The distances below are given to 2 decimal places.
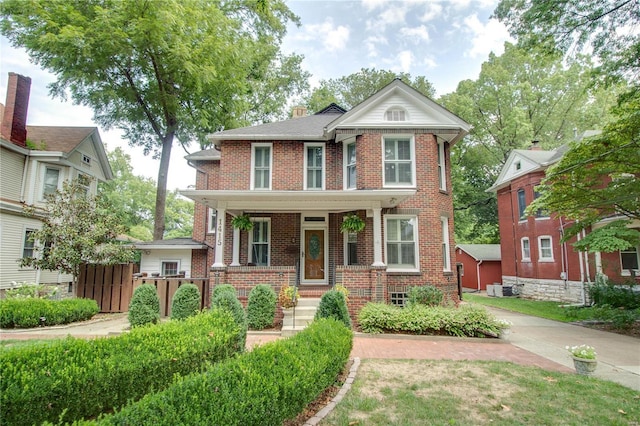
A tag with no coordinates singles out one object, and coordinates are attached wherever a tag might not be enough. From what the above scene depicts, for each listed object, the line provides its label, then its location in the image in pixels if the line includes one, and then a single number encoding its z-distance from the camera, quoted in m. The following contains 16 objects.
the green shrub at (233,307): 5.48
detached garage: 25.09
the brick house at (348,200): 9.66
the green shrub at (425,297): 9.51
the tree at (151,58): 15.09
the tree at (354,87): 28.53
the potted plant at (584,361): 5.40
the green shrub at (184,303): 7.35
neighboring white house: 13.42
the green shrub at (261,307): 8.49
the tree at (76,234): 10.48
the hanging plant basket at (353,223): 10.56
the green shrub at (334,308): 6.71
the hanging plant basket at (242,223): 10.79
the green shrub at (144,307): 7.57
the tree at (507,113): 26.25
